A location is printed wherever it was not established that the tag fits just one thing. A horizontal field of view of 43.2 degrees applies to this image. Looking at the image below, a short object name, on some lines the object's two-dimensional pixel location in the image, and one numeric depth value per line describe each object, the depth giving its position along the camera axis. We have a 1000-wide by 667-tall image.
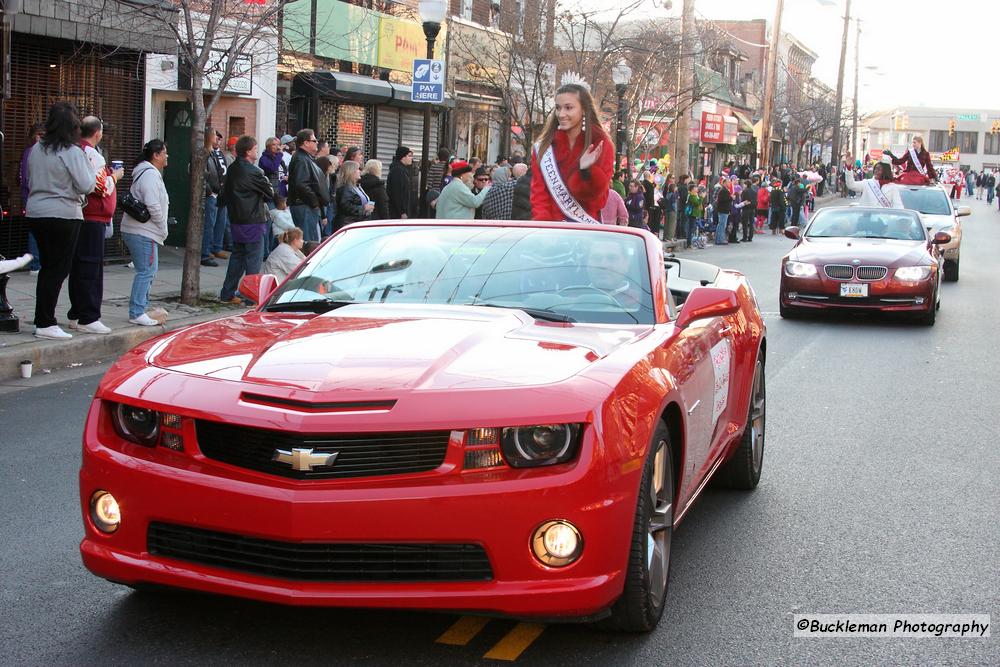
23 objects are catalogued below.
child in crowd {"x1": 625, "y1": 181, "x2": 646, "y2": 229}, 25.91
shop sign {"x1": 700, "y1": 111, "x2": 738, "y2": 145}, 54.59
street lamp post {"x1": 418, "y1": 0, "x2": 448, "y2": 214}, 18.62
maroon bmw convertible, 14.68
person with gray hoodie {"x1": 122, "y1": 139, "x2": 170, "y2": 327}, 11.62
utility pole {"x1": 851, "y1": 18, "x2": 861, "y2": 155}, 79.61
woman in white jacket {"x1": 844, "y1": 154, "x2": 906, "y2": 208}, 22.45
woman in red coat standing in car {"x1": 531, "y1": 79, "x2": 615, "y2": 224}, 8.23
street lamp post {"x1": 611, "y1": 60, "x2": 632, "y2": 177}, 25.70
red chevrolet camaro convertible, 3.76
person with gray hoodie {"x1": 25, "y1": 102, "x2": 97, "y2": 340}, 10.53
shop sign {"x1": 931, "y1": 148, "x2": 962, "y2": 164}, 107.56
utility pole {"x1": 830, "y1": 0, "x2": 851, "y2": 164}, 60.24
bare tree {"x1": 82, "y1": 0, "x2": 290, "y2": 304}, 13.08
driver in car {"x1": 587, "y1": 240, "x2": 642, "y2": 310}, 5.26
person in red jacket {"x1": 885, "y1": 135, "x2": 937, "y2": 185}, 26.02
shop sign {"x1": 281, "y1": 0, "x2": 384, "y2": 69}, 22.48
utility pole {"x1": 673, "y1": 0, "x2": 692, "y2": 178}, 31.00
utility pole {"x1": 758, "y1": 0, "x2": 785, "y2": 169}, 43.06
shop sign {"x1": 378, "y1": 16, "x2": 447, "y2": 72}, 25.84
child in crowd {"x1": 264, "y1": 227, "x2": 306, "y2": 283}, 13.05
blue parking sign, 18.15
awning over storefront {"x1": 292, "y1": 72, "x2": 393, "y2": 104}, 22.48
